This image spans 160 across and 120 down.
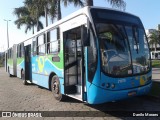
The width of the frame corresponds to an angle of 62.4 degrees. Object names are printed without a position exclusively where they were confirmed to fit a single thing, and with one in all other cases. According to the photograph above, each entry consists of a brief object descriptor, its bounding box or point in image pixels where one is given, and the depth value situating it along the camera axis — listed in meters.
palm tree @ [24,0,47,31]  12.93
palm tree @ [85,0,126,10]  8.71
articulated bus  3.60
